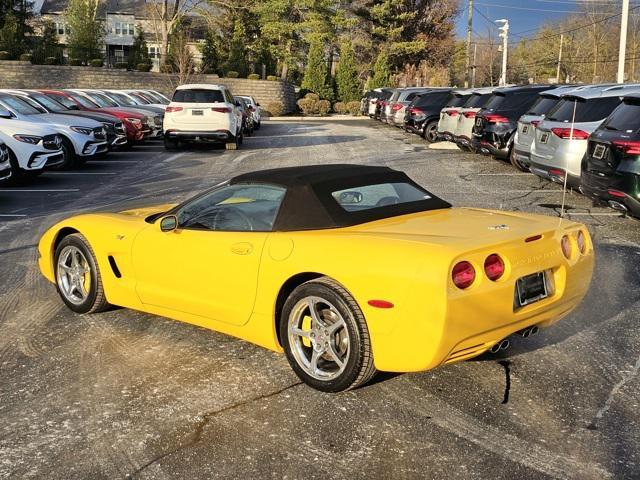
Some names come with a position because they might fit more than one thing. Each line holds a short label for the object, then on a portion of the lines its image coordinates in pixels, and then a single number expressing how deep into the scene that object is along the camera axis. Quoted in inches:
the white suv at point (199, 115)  770.2
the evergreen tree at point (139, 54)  2074.3
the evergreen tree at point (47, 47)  1903.1
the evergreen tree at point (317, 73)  2207.2
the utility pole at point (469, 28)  2130.9
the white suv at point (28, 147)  516.1
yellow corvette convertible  146.2
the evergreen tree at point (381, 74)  2367.1
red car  791.1
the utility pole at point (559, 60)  3060.5
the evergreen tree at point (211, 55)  2110.0
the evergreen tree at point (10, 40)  1868.8
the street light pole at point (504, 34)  1632.6
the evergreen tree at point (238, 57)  2090.3
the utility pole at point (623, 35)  1021.8
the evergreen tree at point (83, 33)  2032.5
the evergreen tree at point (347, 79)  2267.5
